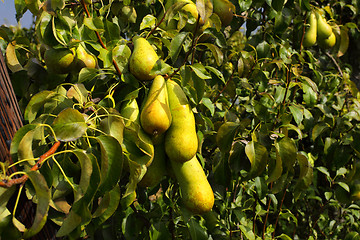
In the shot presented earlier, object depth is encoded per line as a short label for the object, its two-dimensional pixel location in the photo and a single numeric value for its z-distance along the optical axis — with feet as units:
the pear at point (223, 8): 4.24
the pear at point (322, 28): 6.01
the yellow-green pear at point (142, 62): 3.11
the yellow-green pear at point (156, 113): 2.84
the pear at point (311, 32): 5.83
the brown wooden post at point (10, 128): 2.64
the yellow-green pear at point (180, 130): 2.96
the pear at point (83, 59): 3.42
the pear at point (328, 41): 6.31
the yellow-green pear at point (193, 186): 3.14
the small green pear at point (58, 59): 3.23
